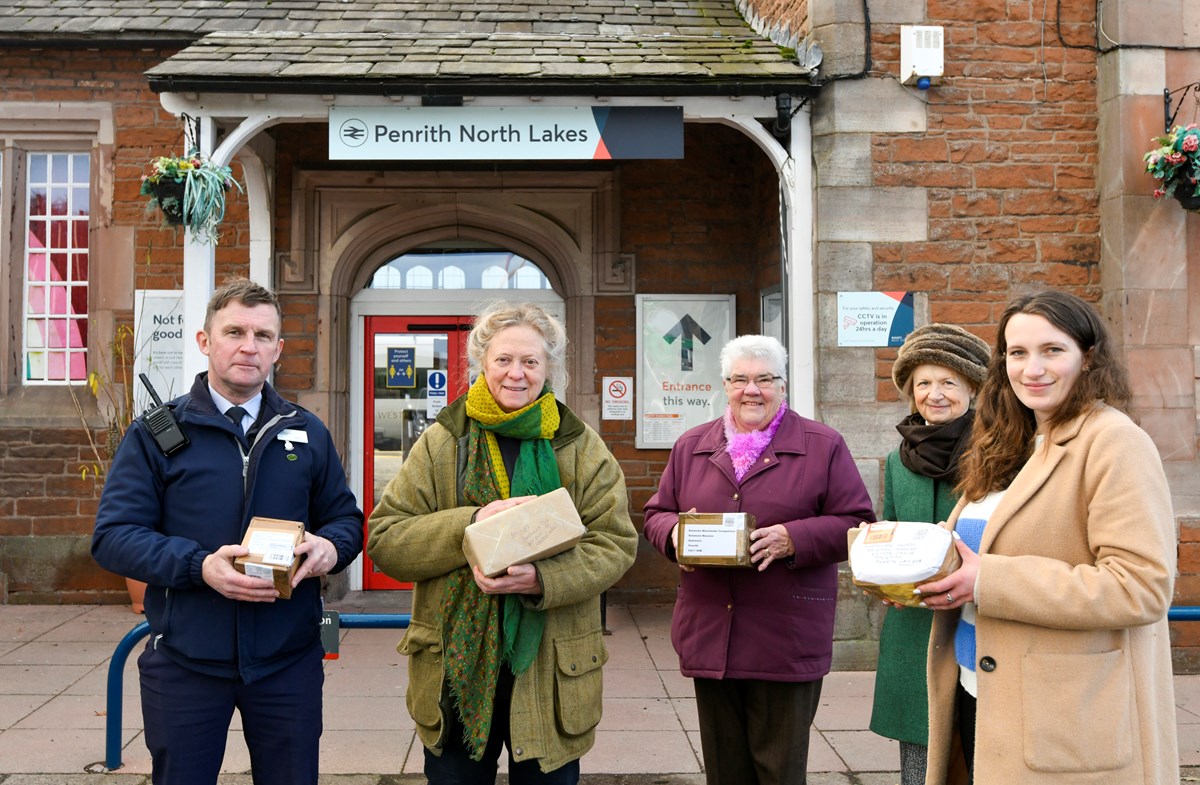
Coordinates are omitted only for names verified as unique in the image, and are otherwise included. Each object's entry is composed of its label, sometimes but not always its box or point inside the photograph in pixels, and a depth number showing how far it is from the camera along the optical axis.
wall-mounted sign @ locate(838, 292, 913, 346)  5.98
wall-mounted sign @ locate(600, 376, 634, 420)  7.76
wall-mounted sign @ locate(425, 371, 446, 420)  7.98
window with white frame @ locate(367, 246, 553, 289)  8.01
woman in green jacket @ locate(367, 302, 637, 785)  2.65
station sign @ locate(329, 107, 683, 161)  5.84
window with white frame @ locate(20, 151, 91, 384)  7.80
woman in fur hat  3.12
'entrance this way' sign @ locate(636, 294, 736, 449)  7.74
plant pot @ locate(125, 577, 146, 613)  7.22
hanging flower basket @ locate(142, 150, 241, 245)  5.62
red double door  7.98
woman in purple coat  3.05
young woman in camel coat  2.01
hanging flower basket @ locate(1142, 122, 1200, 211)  5.70
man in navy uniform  2.63
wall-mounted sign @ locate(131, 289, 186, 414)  7.51
